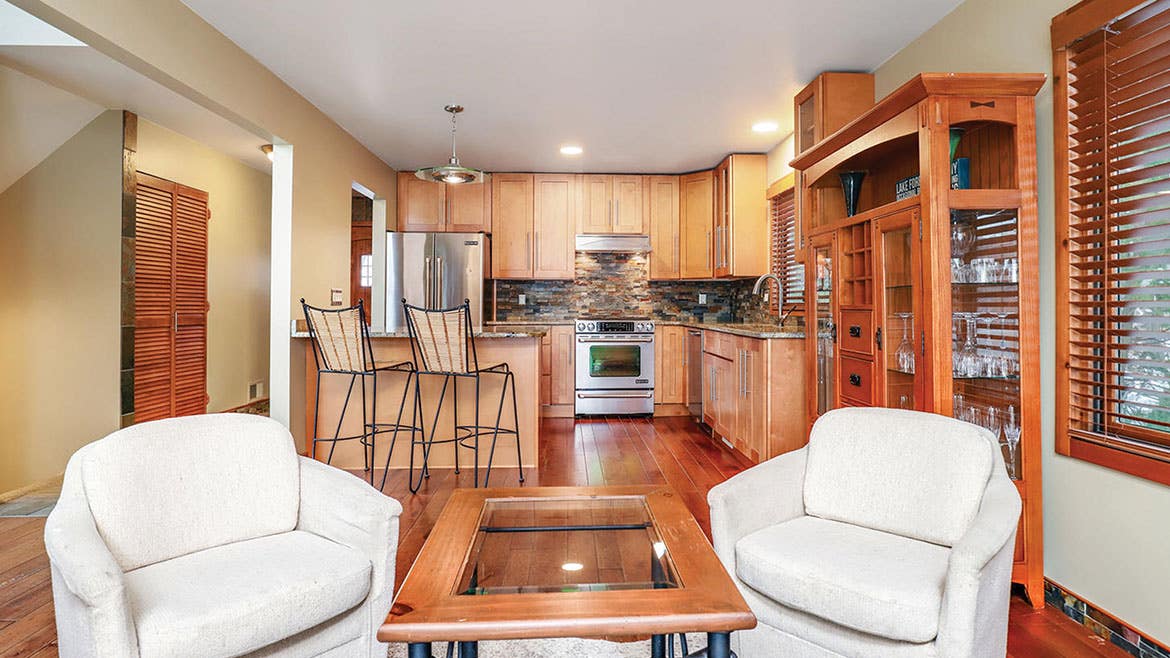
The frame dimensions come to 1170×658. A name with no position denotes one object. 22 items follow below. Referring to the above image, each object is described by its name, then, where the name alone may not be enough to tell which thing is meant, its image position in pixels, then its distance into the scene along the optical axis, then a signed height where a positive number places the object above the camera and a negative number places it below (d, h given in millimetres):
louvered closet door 4461 +246
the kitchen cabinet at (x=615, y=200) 5969 +1318
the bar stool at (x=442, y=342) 3219 -60
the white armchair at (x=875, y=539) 1268 -553
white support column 3611 +274
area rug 1702 -926
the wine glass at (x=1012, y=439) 2148 -394
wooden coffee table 1022 -505
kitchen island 3879 -461
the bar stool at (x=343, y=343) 3269 -67
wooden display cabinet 2107 +235
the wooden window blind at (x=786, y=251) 4699 +656
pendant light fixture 3867 +1048
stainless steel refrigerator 5531 +545
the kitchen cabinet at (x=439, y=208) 5918 +1229
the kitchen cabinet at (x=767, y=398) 3611 -420
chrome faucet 4443 +324
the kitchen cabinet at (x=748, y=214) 5191 +1025
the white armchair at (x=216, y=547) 1146 -521
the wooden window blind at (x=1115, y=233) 1721 +304
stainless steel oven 5695 -336
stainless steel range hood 5891 +874
